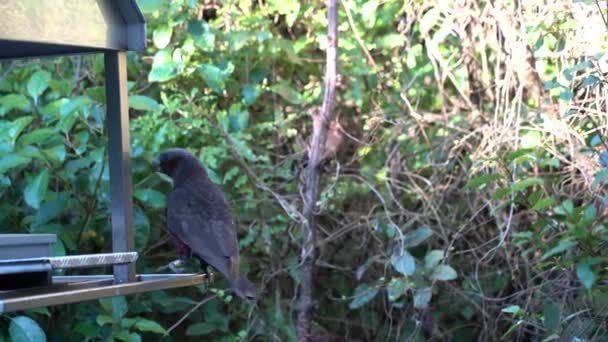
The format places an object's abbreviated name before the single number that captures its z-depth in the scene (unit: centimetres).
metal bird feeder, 496
